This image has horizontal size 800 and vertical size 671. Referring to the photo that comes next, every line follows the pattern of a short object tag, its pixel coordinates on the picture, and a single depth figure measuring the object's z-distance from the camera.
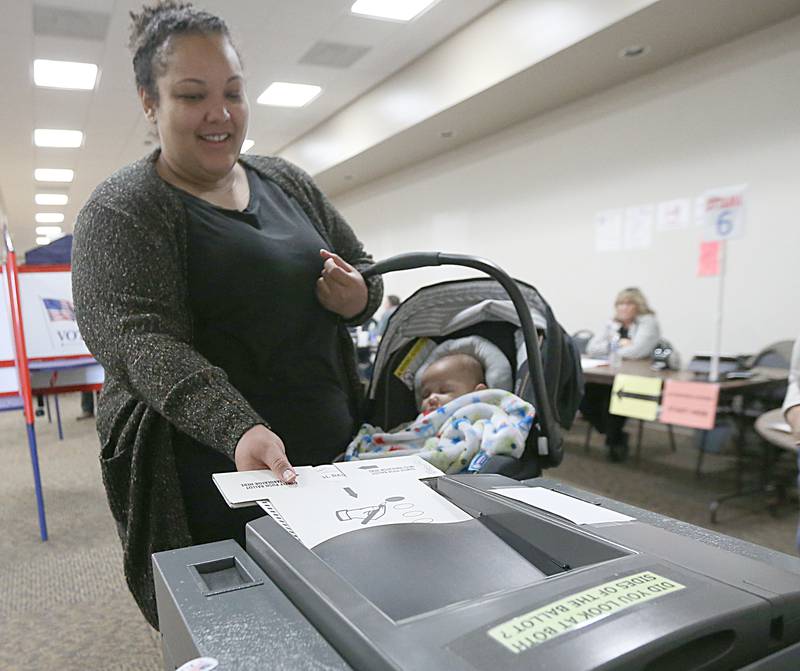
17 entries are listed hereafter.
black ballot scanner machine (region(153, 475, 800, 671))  0.39
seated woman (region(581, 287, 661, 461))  3.94
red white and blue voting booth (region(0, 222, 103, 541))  2.87
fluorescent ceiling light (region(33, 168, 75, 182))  8.66
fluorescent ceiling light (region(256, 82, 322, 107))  6.21
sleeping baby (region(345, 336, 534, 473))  1.04
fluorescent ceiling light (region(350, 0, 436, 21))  4.55
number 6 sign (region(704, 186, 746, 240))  2.67
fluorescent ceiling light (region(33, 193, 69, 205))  10.36
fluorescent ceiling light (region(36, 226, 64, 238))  13.80
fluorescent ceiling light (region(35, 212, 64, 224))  12.17
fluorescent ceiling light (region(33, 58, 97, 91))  5.22
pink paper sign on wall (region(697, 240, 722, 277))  3.21
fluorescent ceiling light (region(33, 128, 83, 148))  6.97
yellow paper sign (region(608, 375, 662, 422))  2.74
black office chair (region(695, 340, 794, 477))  3.08
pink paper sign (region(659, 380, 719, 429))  2.54
